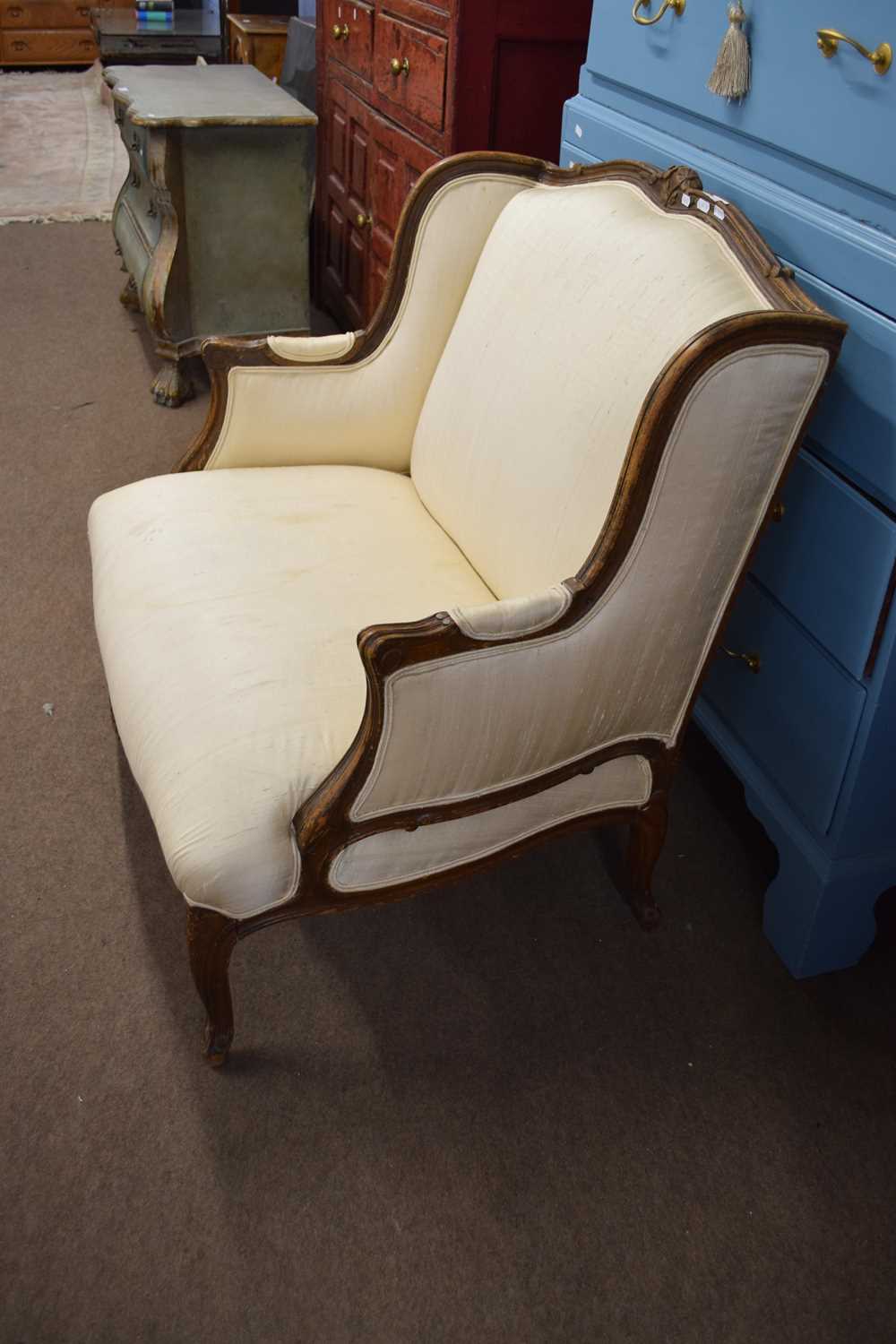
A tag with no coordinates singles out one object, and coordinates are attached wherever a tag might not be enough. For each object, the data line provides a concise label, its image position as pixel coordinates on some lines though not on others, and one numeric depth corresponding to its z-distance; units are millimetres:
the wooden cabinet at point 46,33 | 7199
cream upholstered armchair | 1185
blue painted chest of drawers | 1246
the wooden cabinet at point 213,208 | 3006
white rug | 4785
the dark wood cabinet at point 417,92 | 2334
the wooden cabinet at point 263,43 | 4367
